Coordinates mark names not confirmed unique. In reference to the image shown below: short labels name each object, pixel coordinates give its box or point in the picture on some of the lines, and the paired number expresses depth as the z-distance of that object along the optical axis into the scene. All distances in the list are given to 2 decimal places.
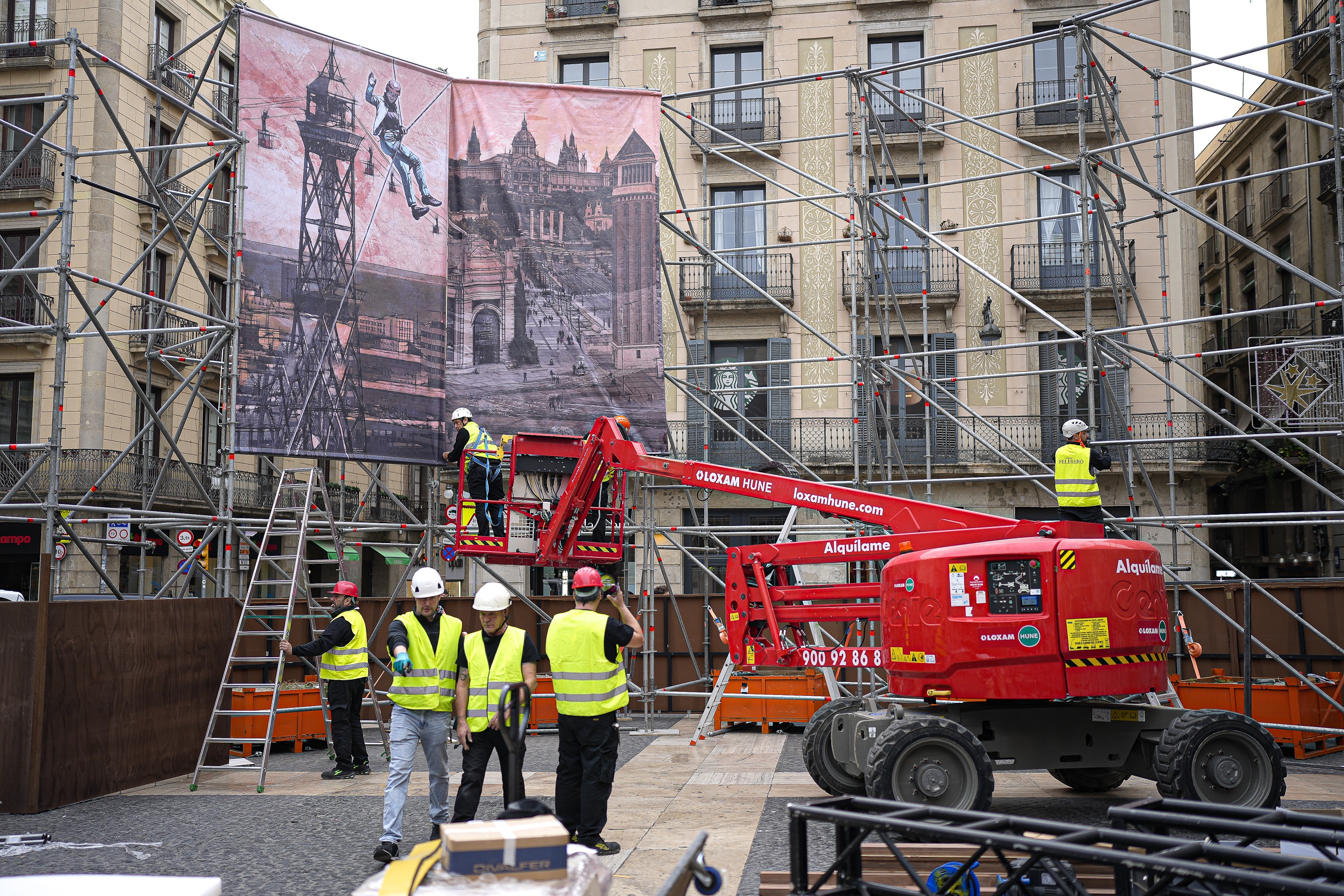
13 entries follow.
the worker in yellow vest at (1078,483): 10.31
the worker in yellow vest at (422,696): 7.70
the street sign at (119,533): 15.78
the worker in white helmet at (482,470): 12.88
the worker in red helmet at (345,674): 11.59
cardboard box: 4.23
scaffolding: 12.54
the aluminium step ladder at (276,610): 11.29
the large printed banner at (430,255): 14.53
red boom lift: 8.65
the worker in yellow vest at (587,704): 7.75
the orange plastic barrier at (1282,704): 12.76
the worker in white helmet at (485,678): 7.64
